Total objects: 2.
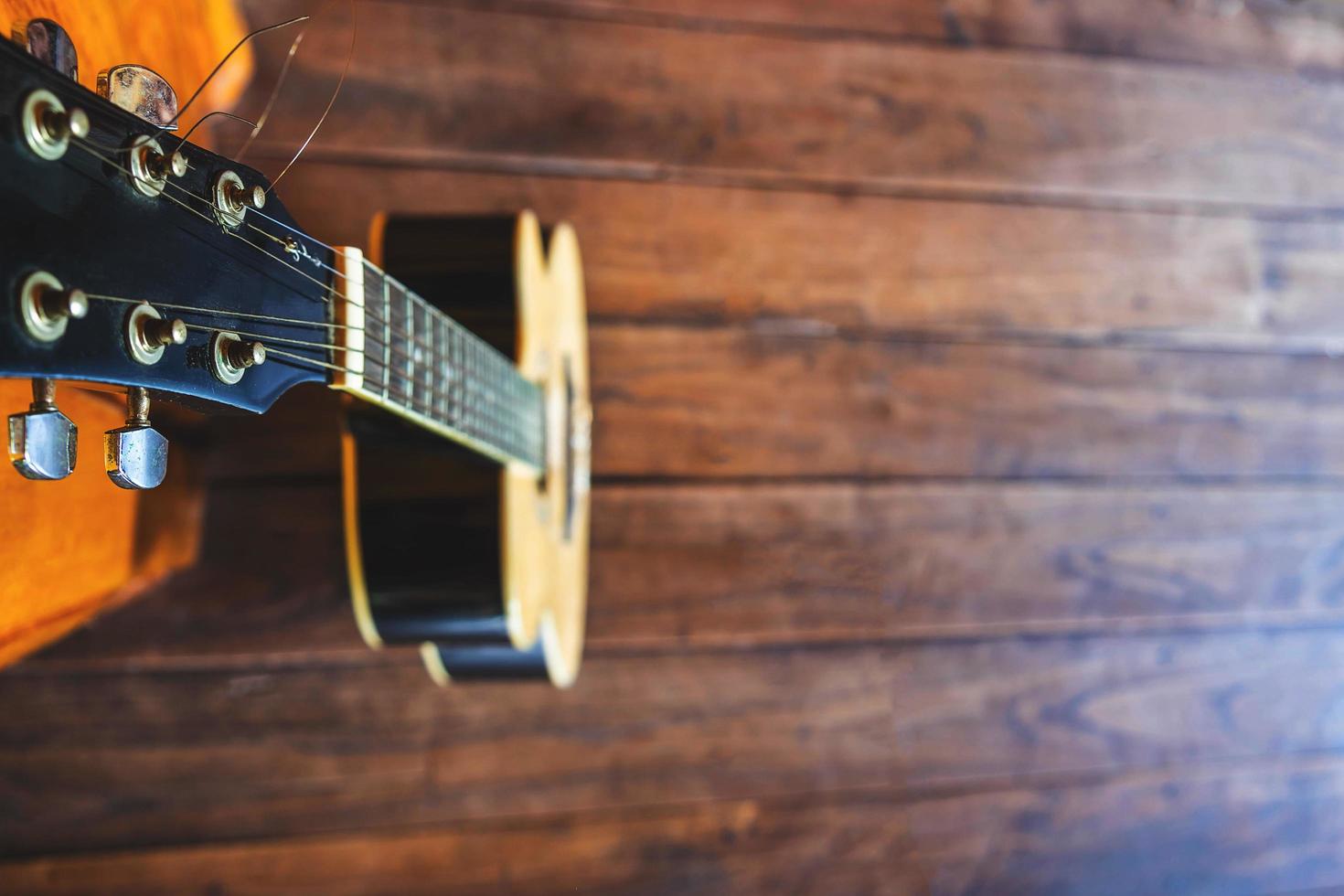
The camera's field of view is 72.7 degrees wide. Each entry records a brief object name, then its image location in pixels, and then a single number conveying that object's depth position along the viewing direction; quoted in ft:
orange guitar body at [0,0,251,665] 1.84
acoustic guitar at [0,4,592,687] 1.01
